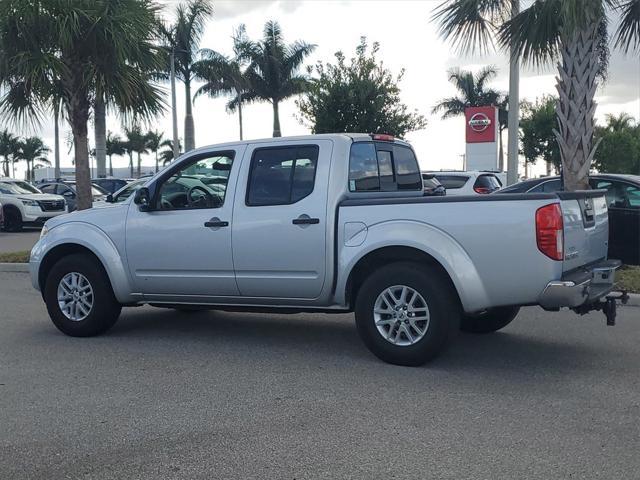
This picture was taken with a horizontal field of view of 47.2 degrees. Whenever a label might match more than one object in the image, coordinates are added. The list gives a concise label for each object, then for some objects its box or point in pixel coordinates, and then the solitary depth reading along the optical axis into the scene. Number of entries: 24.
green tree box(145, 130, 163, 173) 80.88
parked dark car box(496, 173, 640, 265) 7.29
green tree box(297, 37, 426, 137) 20.91
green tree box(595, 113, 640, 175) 51.69
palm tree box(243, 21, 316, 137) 40.09
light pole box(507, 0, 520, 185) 14.98
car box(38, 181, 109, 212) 24.29
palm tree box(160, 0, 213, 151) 32.25
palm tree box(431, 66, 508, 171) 49.09
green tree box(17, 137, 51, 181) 79.62
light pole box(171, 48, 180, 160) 31.16
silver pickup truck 5.51
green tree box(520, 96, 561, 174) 45.97
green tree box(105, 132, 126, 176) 79.35
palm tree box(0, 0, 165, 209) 12.28
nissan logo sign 24.97
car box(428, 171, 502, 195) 15.99
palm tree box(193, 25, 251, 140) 35.03
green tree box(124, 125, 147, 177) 78.62
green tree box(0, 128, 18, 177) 75.56
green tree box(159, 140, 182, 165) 80.75
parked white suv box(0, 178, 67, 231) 21.12
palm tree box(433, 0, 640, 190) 10.57
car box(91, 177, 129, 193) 24.95
